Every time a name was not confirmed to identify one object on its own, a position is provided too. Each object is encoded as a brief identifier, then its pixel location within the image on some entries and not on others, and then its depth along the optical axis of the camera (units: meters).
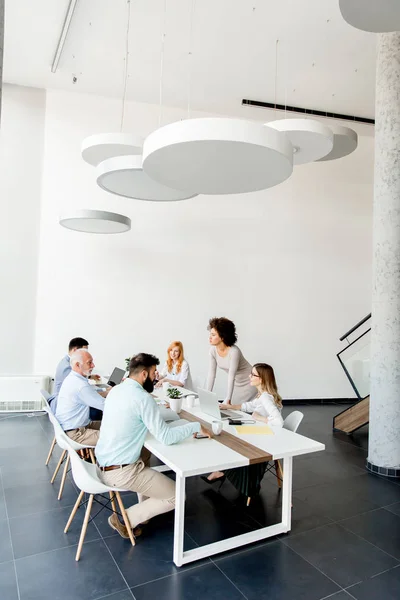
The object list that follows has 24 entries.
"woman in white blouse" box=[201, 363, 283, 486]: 3.55
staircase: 5.98
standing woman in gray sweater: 4.50
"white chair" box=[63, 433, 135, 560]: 2.73
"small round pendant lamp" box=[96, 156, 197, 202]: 3.32
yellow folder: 3.38
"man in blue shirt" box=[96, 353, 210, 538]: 2.86
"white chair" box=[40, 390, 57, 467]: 3.93
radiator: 6.45
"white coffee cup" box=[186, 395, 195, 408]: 4.20
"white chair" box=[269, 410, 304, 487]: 3.83
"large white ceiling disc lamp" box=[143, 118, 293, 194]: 2.19
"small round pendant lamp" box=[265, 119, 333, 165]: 3.73
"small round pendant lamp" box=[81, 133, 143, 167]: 3.95
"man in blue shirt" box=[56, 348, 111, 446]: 3.69
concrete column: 4.61
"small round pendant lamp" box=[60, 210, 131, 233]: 4.97
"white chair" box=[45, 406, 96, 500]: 3.02
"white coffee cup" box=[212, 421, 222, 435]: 3.21
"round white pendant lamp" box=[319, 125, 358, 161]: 4.83
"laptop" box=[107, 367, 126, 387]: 5.12
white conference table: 2.68
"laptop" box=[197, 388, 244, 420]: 3.59
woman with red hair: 5.23
